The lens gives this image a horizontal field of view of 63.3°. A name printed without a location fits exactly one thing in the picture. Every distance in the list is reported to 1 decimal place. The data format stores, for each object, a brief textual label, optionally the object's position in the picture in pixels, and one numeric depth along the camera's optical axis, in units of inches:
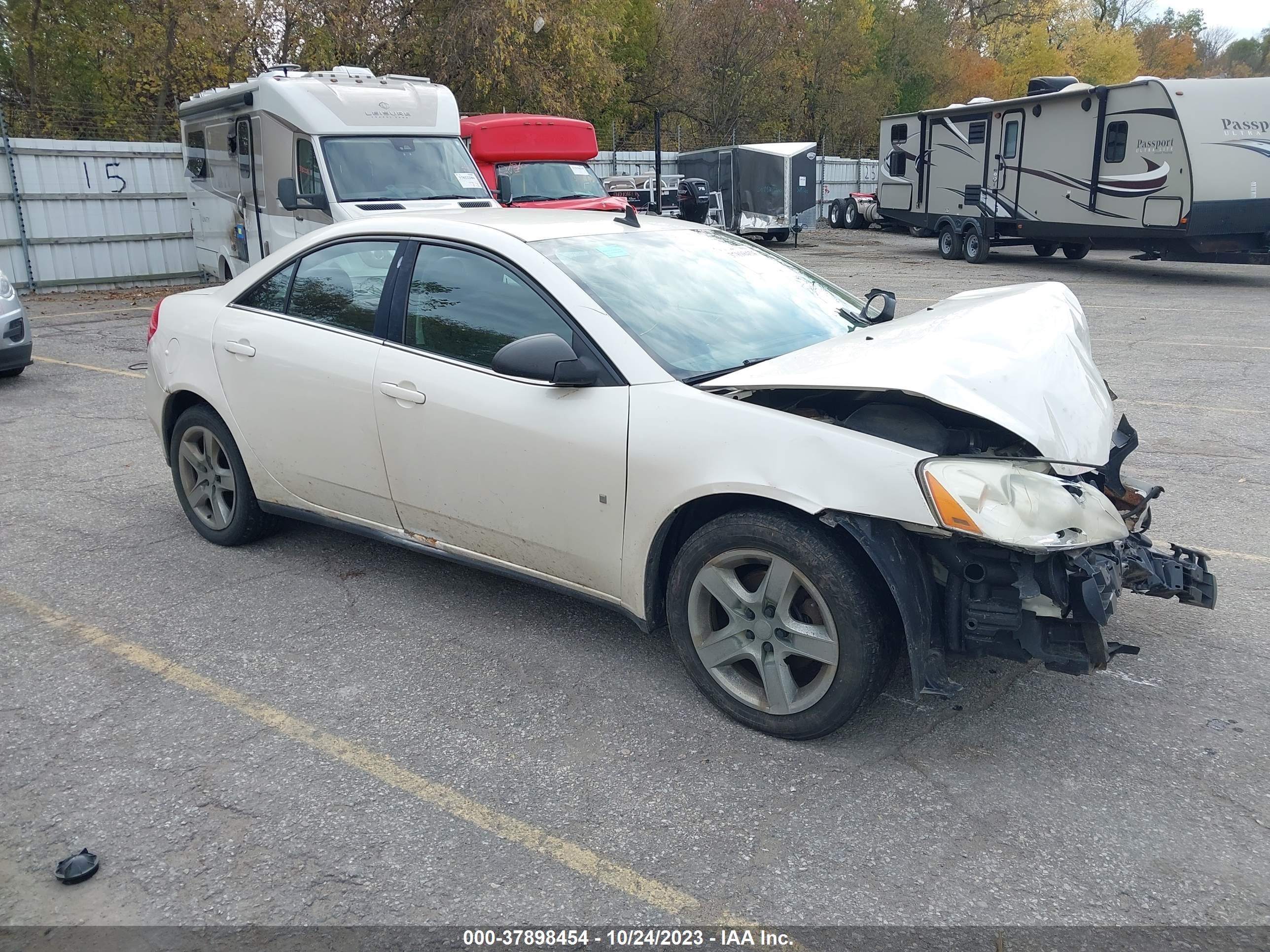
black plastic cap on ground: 108.3
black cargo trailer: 1007.0
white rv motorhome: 431.5
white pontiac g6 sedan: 120.8
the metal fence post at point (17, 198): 609.9
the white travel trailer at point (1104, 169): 637.9
